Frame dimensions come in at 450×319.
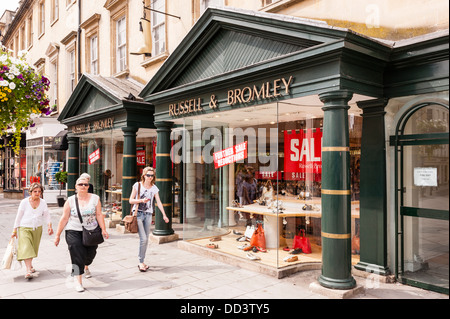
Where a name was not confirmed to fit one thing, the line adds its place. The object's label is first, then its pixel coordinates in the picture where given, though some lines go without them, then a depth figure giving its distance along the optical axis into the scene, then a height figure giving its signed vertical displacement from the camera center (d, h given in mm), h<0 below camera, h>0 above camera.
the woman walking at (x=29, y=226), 6219 -1019
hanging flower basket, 8102 +1757
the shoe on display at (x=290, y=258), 6770 -1717
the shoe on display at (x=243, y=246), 7744 -1712
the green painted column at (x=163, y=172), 9250 -146
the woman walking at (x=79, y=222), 5559 -849
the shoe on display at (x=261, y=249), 7551 -1727
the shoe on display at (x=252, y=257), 6932 -1727
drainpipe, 15906 +5462
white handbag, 8227 -1481
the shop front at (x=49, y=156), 17484 +514
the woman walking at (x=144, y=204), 6703 -699
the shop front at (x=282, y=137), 5414 +569
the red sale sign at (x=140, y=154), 12914 +416
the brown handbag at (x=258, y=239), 7738 -1546
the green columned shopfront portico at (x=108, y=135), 10500 +1036
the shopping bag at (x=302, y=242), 7504 -1586
